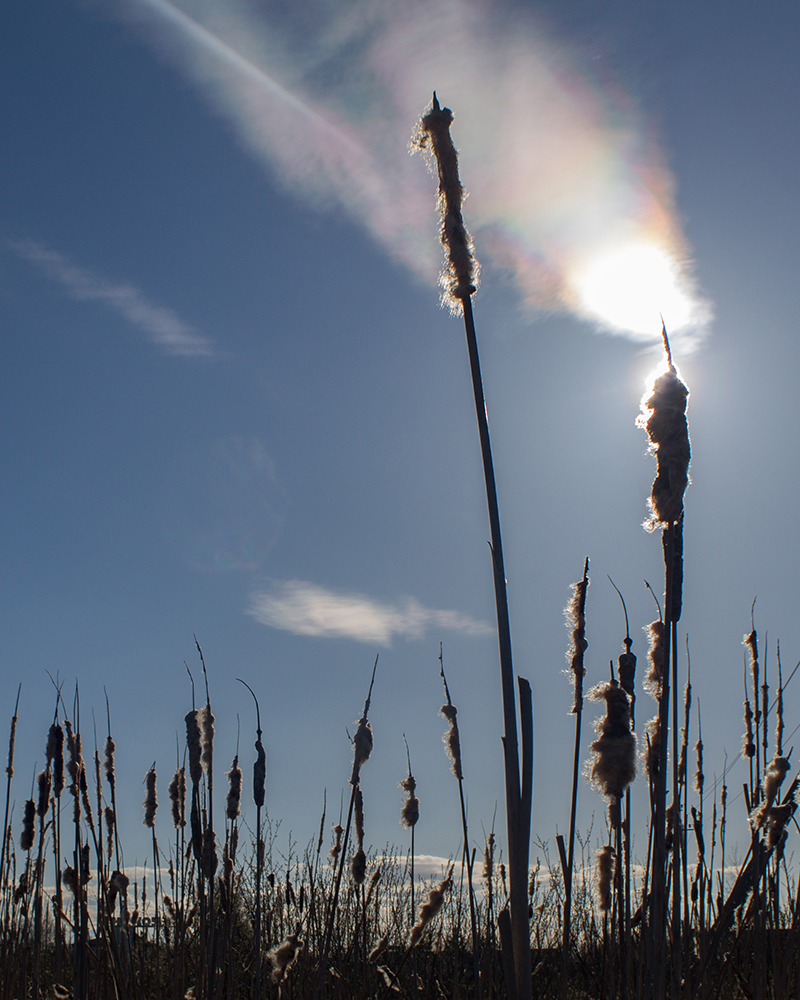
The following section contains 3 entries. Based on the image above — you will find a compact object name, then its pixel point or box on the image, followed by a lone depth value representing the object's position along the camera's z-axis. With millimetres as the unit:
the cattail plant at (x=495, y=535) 1155
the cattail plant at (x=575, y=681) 1770
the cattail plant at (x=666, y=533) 1466
